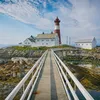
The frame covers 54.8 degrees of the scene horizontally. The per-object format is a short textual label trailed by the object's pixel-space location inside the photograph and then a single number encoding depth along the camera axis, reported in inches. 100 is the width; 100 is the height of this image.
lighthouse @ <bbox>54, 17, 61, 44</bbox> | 1548.3
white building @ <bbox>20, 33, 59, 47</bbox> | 1470.1
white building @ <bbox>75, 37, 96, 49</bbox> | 1640.2
